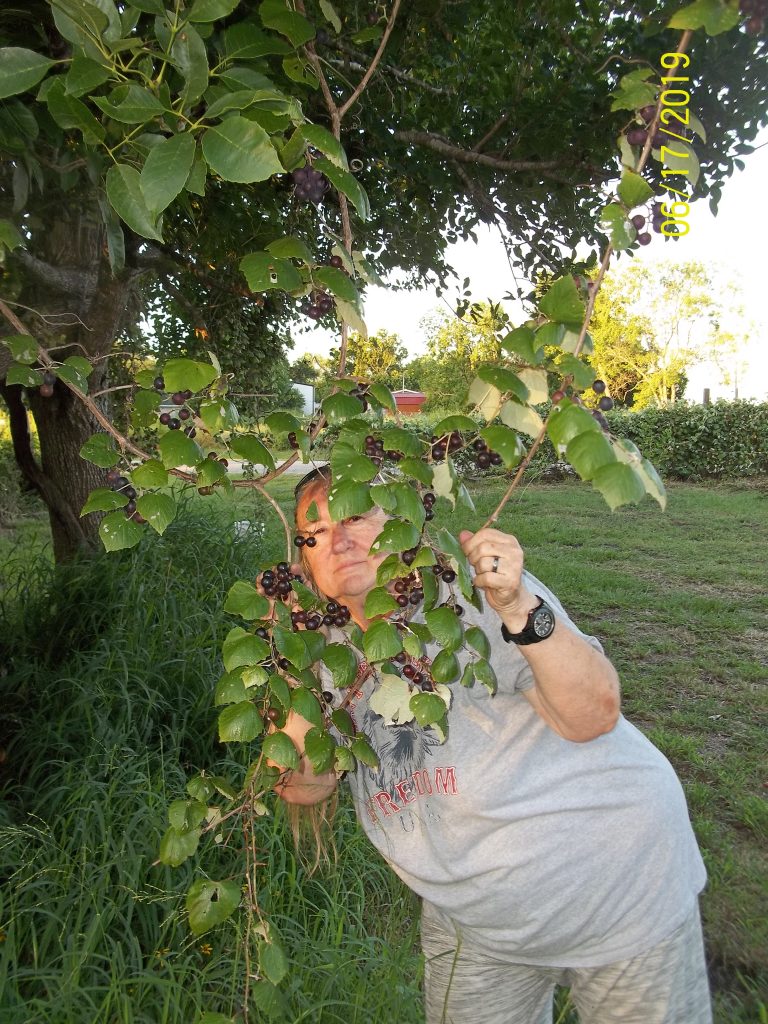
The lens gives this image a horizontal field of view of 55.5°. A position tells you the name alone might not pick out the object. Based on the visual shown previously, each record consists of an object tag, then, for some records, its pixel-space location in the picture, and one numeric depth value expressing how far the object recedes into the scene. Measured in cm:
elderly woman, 165
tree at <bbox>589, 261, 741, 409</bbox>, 2519
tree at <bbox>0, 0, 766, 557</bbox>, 95
